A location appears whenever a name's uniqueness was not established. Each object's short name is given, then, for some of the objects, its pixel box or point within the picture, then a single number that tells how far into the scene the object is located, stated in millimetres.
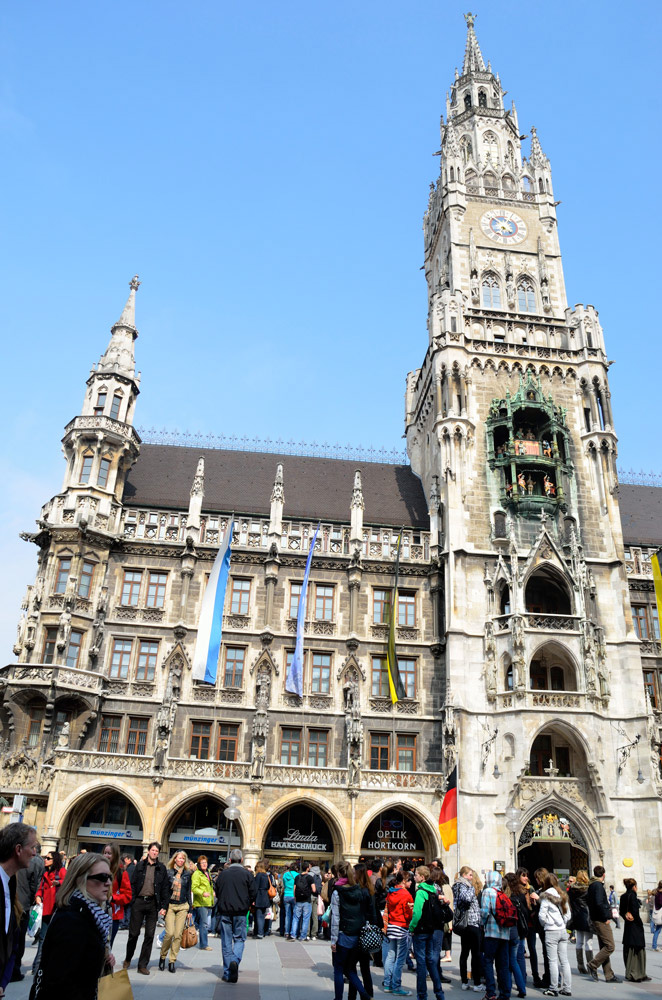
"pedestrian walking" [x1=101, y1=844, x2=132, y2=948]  10984
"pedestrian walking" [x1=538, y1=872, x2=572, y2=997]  11438
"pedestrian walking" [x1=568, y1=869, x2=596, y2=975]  13336
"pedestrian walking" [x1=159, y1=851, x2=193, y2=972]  11625
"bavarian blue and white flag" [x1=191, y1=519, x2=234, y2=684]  26625
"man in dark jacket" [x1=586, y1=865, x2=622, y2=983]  12805
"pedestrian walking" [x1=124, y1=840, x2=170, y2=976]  10883
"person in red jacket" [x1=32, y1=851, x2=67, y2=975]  11898
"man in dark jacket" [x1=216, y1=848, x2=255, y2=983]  10742
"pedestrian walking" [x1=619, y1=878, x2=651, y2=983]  12781
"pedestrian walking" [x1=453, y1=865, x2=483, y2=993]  11602
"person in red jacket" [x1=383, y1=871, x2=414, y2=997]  10703
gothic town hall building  26781
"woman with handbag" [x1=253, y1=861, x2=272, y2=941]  16359
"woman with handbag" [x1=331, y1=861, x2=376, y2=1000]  8977
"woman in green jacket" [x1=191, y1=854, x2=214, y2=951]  13508
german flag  25872
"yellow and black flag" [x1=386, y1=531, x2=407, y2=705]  28562
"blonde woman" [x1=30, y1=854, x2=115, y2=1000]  4434
